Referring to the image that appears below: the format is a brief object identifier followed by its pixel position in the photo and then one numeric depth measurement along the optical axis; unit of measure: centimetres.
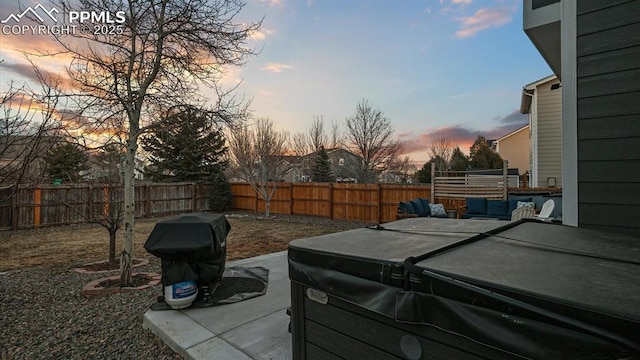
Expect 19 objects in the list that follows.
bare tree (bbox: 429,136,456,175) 1995
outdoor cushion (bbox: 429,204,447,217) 813
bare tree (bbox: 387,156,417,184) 1750
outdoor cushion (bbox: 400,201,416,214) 810
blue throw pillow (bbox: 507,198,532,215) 746
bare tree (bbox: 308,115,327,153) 1880
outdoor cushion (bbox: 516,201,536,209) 643
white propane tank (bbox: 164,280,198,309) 301
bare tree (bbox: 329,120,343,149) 1855
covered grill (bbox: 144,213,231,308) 295
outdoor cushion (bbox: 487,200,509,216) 766
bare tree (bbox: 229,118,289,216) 1242
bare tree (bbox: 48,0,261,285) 389
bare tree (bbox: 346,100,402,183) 1608
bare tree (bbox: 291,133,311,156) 1848
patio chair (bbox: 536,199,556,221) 522
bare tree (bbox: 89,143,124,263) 462
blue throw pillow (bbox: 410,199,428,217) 817
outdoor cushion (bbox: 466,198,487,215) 806
